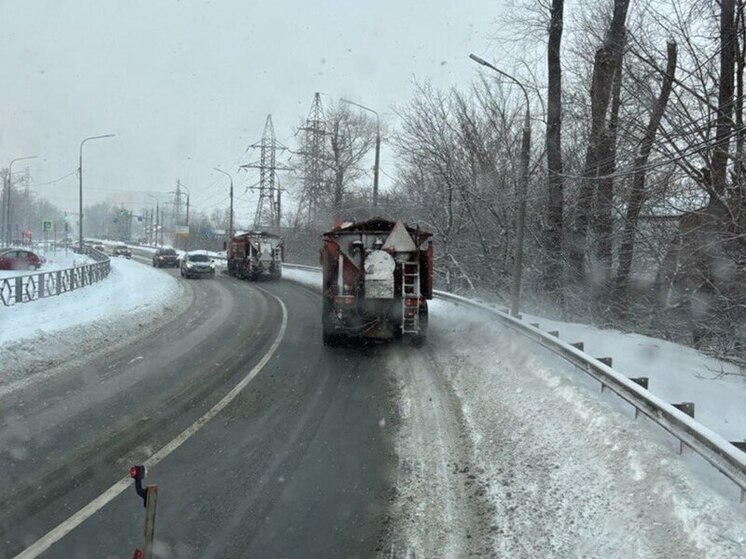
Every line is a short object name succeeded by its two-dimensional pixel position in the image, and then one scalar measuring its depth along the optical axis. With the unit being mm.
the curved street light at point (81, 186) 38219
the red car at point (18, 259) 37844
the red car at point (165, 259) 47781
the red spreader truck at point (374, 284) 11641
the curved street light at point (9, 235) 59412
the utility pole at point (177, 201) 97438
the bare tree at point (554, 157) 17672
